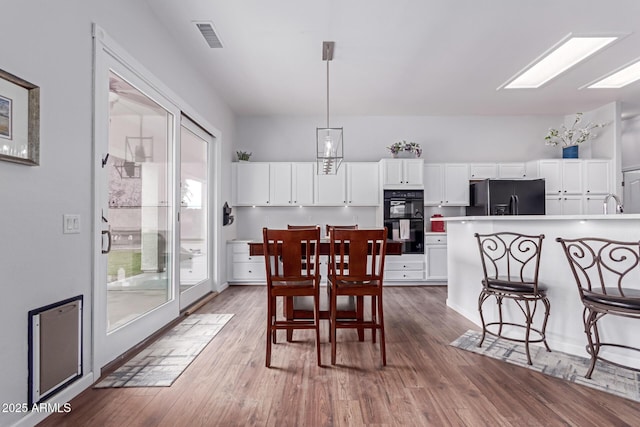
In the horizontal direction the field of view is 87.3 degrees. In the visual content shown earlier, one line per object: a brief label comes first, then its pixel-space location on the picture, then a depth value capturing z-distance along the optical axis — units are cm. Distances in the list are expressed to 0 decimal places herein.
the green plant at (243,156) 596
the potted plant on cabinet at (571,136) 591
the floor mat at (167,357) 235
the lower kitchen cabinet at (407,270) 566
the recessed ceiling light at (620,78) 438
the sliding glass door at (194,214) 408
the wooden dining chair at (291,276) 255
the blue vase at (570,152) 592
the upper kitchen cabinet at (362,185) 593
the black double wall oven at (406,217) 566
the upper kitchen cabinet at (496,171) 591
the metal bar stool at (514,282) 267
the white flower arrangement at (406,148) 584
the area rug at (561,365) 224
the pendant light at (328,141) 365
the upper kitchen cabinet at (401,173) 572
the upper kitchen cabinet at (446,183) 592
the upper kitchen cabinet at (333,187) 591
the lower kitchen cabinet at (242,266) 567
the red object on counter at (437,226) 583
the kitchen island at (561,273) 249
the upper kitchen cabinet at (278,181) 593
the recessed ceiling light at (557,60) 369
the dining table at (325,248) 309
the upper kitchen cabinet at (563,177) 576
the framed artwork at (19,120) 164
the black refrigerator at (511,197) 545
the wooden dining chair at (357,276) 260
